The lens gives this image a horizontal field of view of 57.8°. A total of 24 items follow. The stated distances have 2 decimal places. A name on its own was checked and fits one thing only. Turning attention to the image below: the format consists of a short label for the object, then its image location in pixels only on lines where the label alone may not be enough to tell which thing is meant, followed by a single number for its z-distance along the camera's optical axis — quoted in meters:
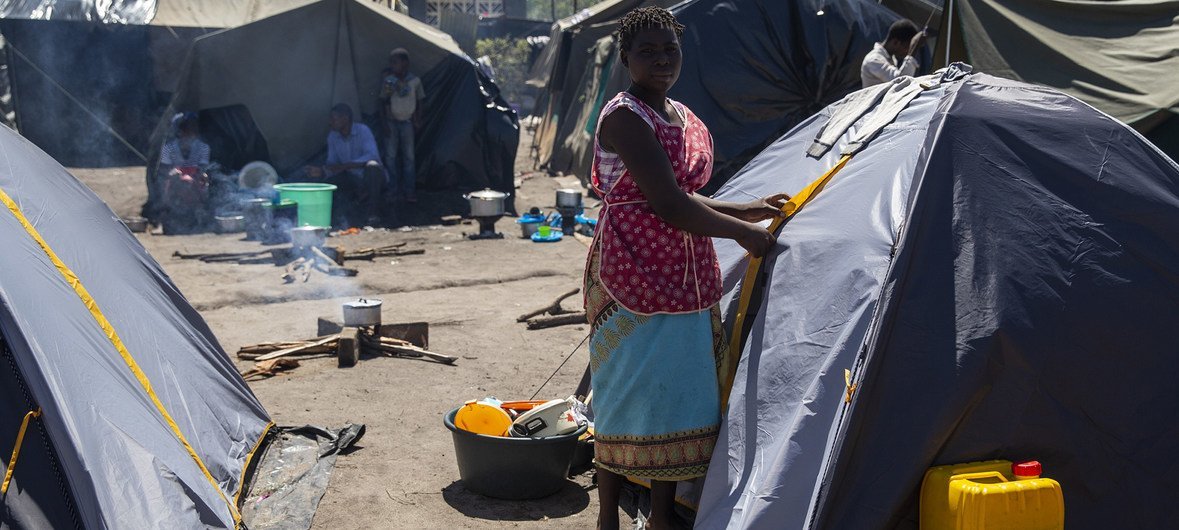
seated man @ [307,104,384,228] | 11.26
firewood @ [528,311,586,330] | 6.75
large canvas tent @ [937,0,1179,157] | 7.84
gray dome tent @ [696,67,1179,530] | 2.85
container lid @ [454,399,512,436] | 4.04
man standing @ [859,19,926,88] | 7.91
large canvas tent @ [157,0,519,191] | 11.18
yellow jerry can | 2.64
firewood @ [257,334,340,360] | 5.86
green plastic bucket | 9.83
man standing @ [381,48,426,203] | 11.37
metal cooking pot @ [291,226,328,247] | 8.71
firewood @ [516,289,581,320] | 6.94
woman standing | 2.94
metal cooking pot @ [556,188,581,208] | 10.54
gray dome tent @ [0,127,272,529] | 2.91
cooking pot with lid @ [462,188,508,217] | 10.29
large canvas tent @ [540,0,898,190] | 10.64
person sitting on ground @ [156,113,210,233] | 10.73
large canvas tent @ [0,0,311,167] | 14.78
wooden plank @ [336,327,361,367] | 5.84
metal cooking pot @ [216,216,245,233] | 10.55
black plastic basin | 3.89
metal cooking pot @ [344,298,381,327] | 6.04
